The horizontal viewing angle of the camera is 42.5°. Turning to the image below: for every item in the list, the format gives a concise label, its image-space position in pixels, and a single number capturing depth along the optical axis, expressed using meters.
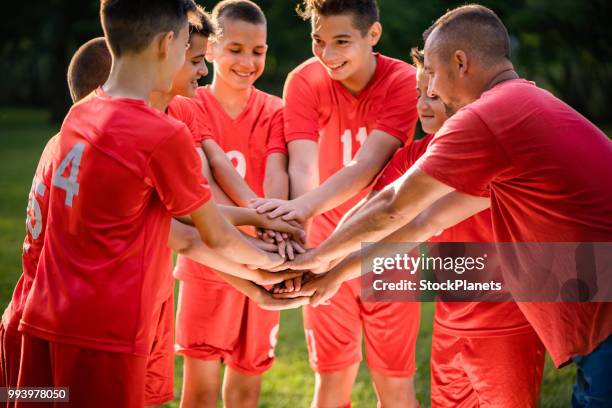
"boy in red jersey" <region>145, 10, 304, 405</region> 4.00
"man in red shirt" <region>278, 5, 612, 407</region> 3.02
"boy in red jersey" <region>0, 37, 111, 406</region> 3.17
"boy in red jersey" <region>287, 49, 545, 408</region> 3.73
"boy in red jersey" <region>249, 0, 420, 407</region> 4.43
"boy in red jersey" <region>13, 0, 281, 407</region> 2.88
